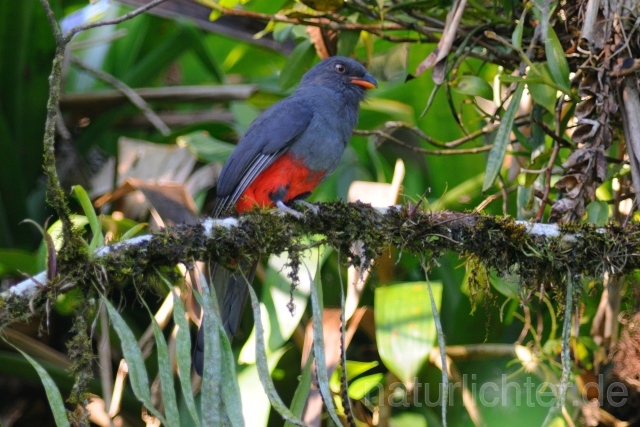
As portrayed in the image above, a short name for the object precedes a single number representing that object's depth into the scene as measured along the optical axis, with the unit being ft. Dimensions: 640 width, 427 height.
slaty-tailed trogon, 24.39
